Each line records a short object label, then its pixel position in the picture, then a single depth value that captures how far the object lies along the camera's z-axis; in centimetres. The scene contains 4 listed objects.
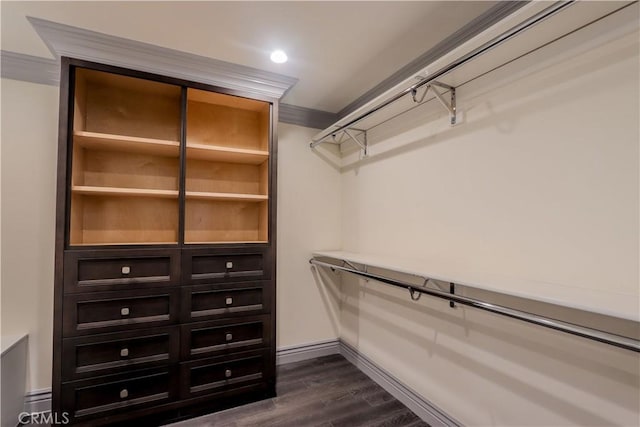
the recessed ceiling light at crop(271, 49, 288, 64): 192
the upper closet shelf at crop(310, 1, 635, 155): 107
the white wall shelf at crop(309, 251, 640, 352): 89
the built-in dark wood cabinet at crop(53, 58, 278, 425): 175
